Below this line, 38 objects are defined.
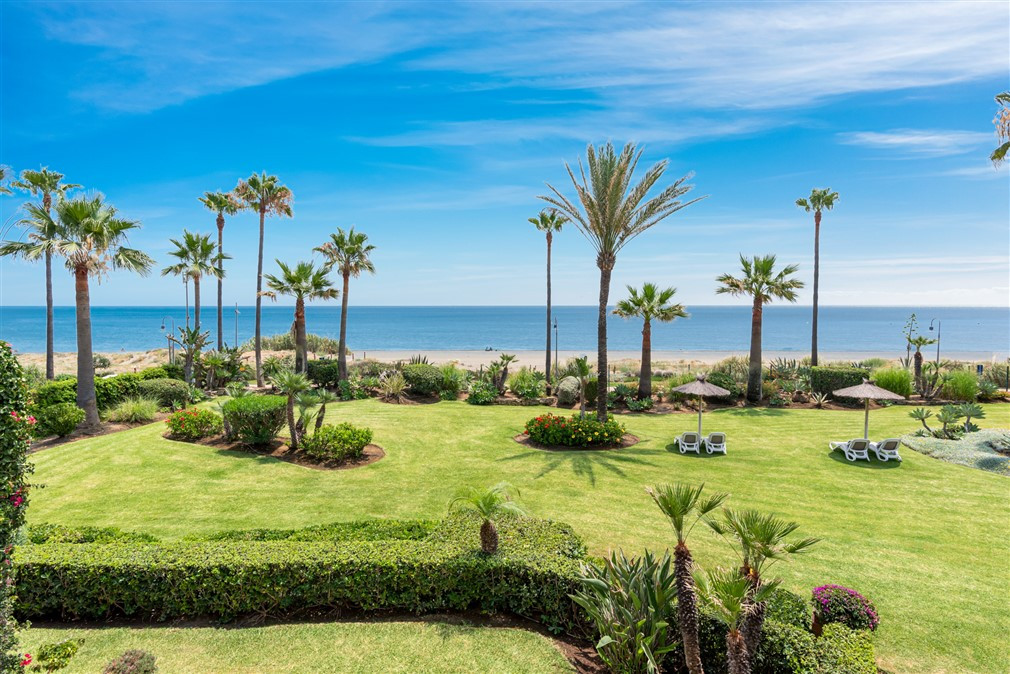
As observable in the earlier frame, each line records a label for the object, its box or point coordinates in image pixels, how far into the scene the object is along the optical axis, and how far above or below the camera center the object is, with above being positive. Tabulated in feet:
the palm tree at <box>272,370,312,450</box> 45.85 -6.94
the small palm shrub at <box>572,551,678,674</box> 17.84 -11.46
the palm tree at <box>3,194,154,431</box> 52.75 +6.35
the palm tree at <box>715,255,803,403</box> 73.36 +6.04
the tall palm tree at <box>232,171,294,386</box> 94.27 +22.88
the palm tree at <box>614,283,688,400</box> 75.25 +2.25
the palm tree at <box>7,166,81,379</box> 80.48 +20.04
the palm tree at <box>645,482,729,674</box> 16.51 -8.81
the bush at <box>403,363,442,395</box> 77.51 -10.07
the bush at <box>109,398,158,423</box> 57.93 -12.57
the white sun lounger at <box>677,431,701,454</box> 49.70 -12.10
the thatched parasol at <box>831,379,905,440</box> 46.09 -6.07
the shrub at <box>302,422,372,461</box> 44.80 -12.11
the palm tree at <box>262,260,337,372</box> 84.48 +4.49
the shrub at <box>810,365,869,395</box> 72.54 -7.47
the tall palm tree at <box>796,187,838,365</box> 96.37 +24.92
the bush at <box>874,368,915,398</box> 71.46 -7.53
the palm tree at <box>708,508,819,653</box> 15.85 -7.37
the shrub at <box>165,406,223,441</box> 49.06 -11.73
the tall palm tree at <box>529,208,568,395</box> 101.45 +20.56
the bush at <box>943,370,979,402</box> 70.44 -8.01
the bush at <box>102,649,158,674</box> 18.47 -13.76
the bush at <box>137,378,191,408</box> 64.90 -11.26
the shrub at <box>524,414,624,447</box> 51.03 -11.77
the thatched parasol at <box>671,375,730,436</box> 50.47 -6.76
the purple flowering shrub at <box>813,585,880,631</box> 20.25 -11.86
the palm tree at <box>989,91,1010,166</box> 41.06 +18.16
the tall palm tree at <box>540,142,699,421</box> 55.93 +13.71
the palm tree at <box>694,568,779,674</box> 15.56 -9.39
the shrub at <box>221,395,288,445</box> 46.55 -10.30
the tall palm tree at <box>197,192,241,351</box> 97.91 +21.56
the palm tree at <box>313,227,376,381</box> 90.74 +11.17
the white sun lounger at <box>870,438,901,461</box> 45.60 -11.19
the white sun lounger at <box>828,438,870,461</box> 46.29 -11.52
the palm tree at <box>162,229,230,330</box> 92.58 +10.05
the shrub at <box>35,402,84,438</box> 51.01 -12.13
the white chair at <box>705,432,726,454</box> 49.29 -12.00
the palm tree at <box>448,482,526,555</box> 23.86 -9.38
